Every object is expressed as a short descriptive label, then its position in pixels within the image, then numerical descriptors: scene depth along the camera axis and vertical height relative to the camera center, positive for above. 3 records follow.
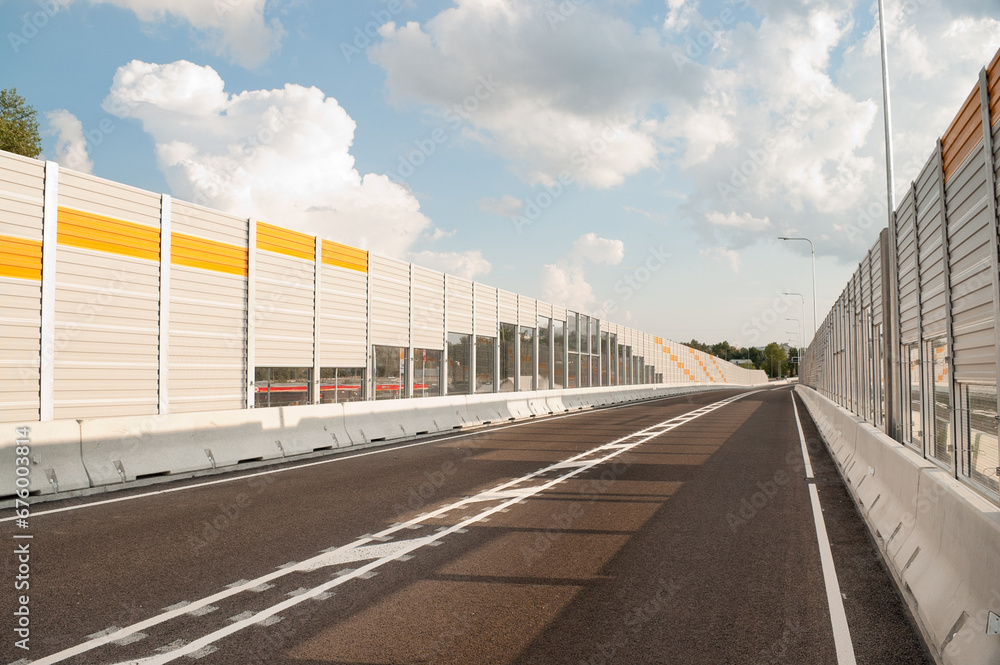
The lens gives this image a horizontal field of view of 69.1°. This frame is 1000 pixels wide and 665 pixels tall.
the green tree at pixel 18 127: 53.45 +18.25
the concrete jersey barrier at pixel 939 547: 4.38 -1.46
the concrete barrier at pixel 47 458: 9.98 -1.33
